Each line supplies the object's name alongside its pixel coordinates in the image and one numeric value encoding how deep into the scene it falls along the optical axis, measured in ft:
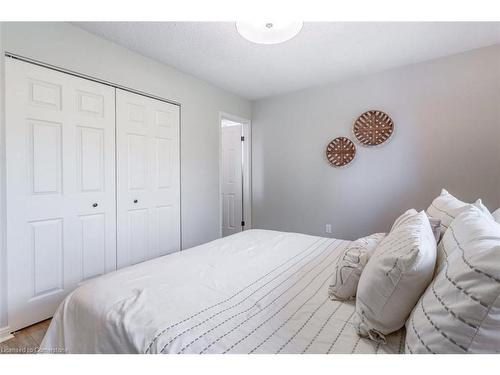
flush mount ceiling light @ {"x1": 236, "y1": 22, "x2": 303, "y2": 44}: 4.68
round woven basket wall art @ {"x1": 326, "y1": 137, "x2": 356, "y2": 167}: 10.16
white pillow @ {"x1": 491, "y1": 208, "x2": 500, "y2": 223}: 4.61
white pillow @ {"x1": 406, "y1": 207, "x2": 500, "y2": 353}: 1.81
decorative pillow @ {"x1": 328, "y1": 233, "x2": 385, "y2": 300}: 3.49
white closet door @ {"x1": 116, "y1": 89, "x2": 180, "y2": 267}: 7.68
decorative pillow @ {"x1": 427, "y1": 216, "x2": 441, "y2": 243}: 4.02
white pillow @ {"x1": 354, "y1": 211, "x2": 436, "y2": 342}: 2.54
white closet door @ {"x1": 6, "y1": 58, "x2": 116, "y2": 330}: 5.65
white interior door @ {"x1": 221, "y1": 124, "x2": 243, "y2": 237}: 13.33
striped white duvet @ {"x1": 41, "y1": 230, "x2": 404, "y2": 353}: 2.64
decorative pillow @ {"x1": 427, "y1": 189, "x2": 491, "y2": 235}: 4.18
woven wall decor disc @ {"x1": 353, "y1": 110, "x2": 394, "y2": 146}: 9.32
